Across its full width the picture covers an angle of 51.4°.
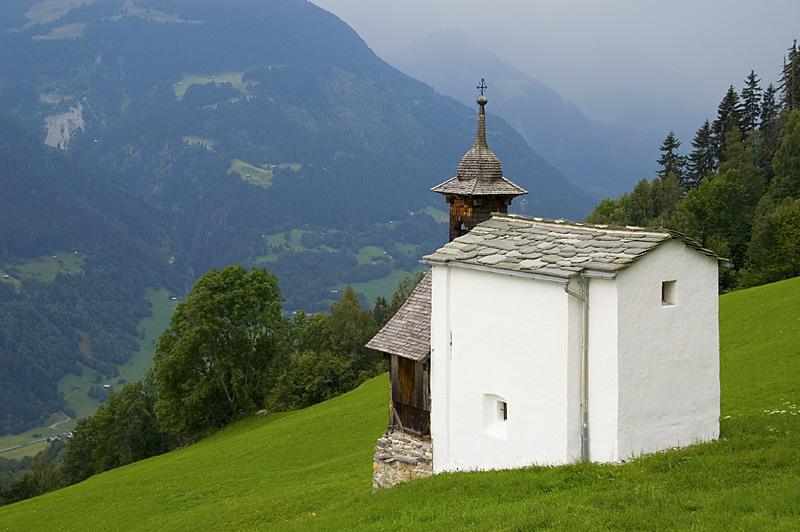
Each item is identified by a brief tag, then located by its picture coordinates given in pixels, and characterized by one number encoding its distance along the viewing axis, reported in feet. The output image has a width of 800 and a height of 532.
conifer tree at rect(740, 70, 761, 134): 301.02
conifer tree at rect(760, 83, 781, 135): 296.73
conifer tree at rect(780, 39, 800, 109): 278.67
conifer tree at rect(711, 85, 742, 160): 298.56
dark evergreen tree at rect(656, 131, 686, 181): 316.19
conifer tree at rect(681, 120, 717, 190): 303.27
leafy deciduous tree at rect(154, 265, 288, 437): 185.06
